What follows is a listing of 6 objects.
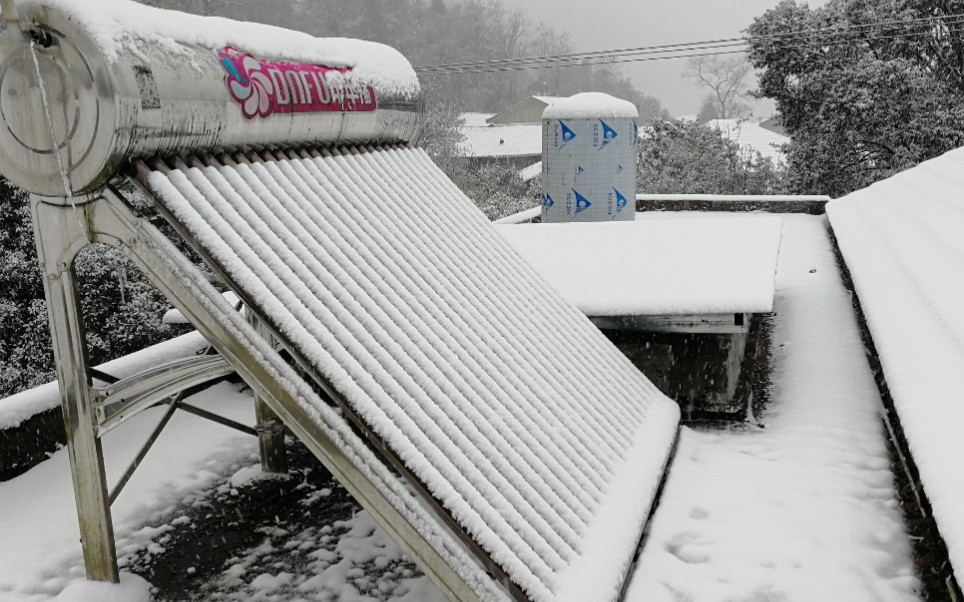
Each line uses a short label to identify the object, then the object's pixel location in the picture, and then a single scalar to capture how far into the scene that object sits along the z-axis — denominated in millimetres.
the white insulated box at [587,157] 12945
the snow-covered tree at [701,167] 28281
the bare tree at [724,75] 75688
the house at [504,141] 42844
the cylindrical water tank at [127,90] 3191
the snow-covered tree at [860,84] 23469
